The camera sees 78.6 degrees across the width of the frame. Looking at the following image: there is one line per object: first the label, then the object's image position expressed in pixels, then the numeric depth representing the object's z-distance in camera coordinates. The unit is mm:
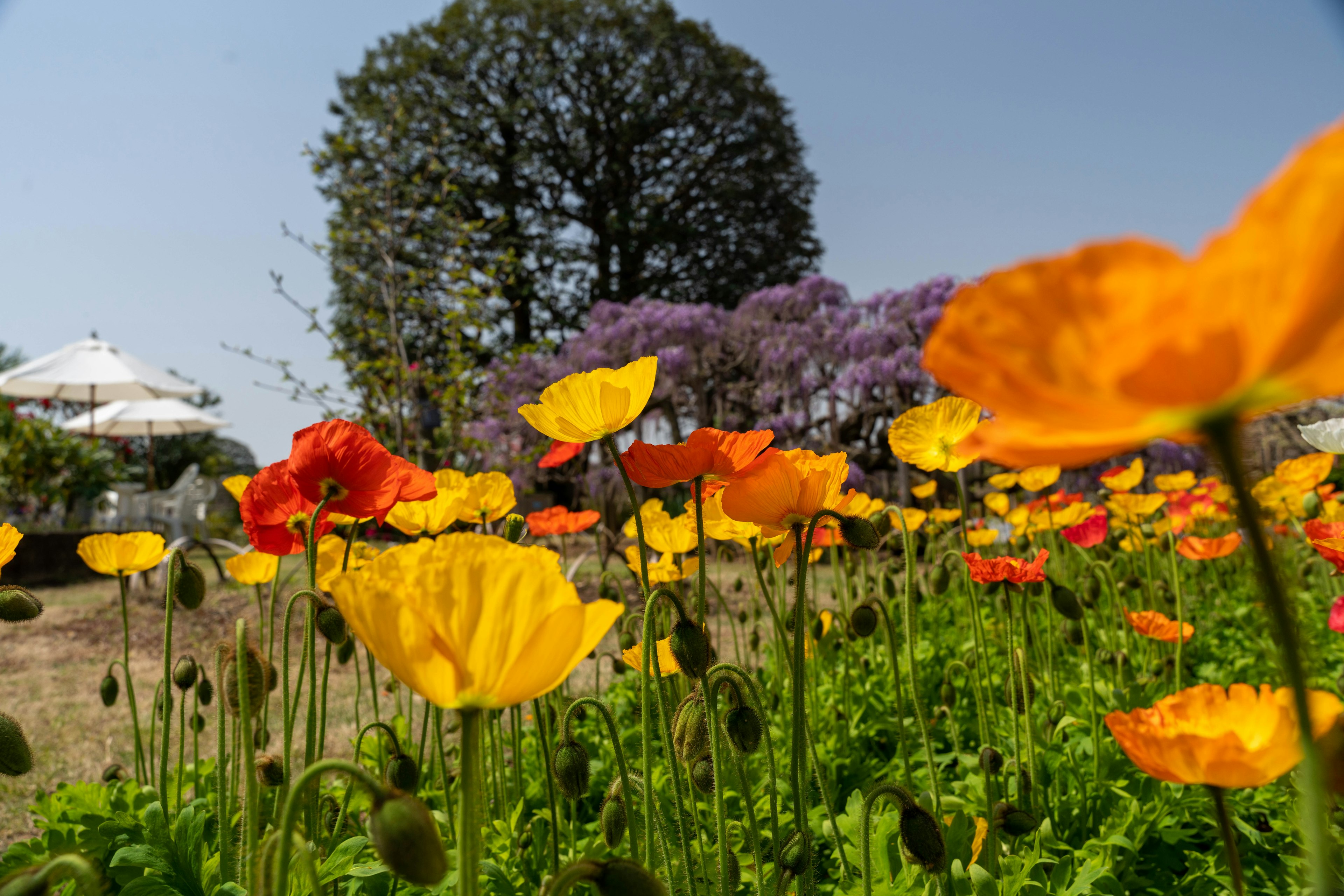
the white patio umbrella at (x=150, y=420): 10742
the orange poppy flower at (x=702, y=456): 917
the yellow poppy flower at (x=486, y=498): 1491
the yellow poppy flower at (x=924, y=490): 2918
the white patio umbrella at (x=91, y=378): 9414
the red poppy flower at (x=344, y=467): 986
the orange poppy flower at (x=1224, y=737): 509
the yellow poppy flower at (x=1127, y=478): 2566
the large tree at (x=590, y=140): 16359
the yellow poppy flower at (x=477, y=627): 478
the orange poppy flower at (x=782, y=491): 882
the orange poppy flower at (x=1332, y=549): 790
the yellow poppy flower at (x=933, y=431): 1250
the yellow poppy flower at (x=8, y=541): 937
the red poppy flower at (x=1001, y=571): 1289
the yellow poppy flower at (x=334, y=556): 1452
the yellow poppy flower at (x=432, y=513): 1372
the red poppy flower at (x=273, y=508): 1090
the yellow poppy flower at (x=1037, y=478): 2127
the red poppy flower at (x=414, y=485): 1030
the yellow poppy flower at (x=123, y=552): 1468
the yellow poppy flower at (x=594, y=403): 961
